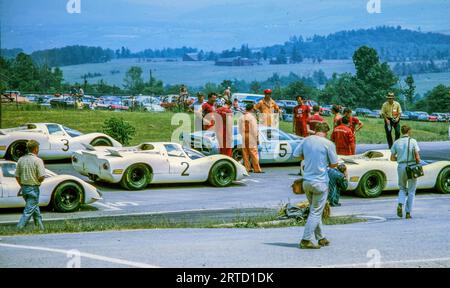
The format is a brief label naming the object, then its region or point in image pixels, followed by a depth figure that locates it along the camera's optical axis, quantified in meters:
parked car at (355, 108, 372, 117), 38.84
